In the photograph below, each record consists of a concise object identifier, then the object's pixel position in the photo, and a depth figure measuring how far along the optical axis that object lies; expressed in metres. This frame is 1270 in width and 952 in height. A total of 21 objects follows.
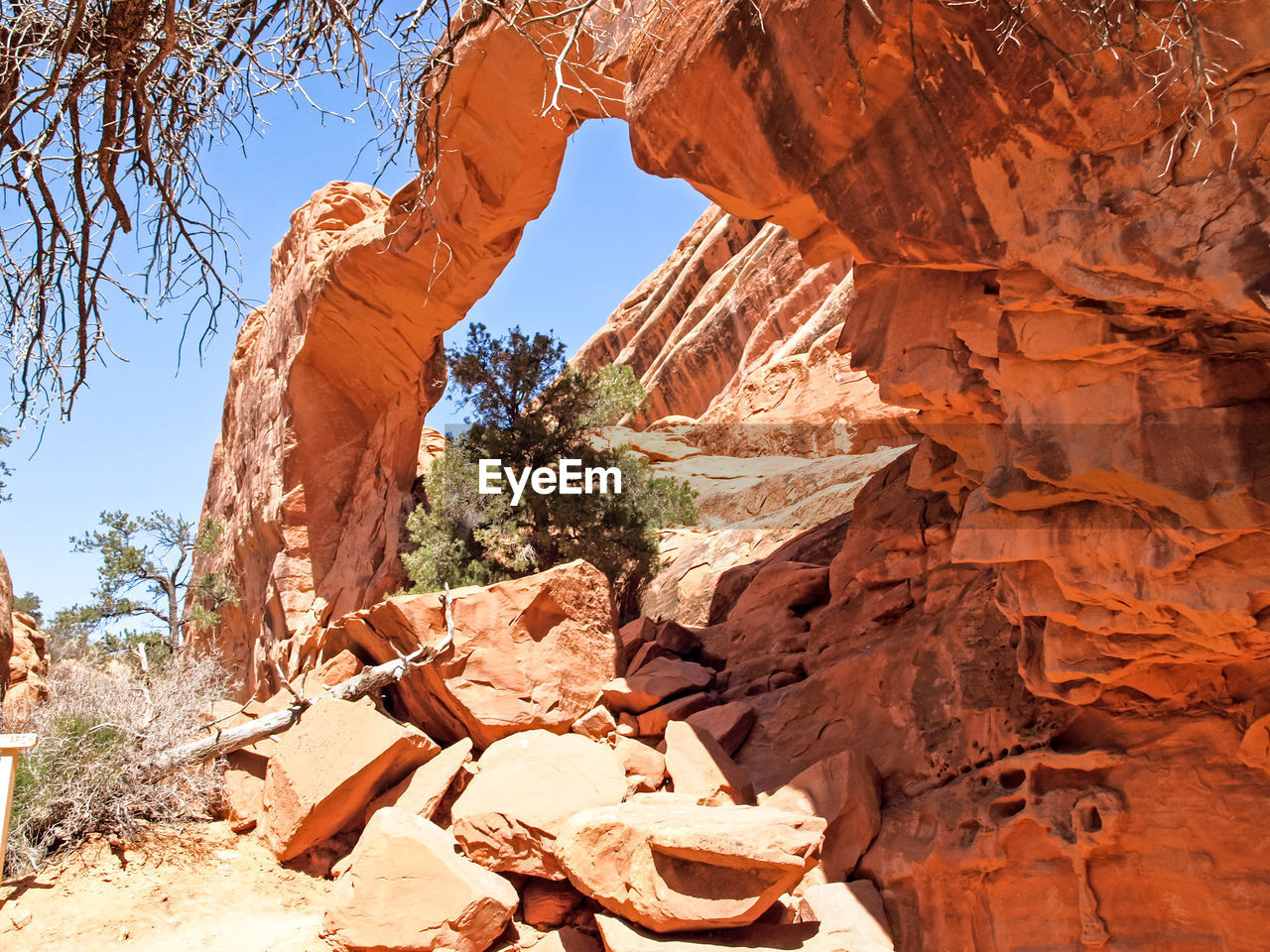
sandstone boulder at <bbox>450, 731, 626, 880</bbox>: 6.69
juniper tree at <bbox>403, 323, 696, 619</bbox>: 11.46
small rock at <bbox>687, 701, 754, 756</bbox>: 7.74
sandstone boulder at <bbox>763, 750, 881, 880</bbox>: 6.51
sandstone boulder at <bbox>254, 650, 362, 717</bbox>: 9.56
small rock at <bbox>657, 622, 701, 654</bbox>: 9.62
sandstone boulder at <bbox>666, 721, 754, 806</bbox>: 7.11
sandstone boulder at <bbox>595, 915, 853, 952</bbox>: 5.65
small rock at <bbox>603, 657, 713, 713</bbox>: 8.29
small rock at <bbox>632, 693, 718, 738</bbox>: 8.05
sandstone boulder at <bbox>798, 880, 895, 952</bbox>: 5.94
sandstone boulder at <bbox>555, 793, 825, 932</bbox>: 5.73
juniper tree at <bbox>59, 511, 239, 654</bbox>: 17.23
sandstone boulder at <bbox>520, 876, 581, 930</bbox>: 6.56
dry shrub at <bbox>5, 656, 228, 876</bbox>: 7.15
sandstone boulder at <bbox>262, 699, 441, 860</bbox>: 7.61
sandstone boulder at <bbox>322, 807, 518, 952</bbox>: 6.06
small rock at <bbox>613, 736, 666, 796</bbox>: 7.43
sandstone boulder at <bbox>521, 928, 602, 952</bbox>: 6.16
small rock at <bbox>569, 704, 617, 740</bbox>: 8.22
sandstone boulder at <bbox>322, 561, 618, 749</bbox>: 8.26
